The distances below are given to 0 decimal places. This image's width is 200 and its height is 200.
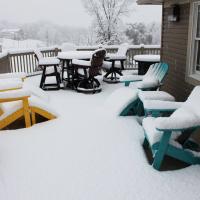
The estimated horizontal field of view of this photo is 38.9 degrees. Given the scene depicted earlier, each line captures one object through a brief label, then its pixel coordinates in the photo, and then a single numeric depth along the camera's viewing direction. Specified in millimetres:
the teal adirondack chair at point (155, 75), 4625
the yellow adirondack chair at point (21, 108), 4066
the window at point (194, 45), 3904
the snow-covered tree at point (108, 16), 21328
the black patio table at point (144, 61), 7680
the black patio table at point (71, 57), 6820
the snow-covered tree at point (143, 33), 26469
